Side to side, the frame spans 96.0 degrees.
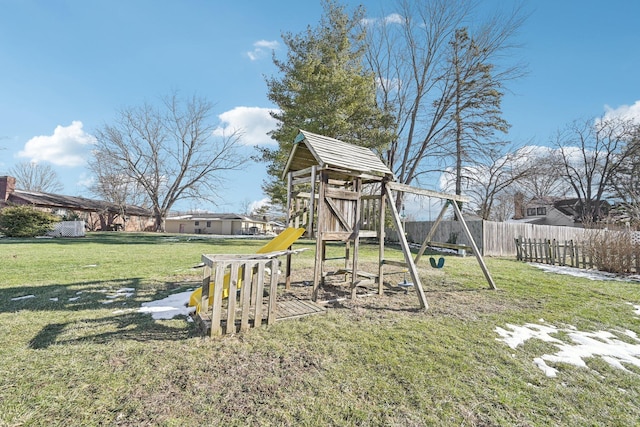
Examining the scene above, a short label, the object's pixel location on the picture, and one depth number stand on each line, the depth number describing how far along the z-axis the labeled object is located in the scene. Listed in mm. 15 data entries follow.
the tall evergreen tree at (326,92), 16219
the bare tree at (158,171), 32031
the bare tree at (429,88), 20328
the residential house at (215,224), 48281
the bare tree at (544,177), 25031
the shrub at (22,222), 18594
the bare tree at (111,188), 33031
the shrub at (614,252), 9883
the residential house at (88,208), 28292
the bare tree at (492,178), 22078
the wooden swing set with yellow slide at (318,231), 3881
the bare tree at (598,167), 26016
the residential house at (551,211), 34594
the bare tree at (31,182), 40428
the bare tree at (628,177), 25250
